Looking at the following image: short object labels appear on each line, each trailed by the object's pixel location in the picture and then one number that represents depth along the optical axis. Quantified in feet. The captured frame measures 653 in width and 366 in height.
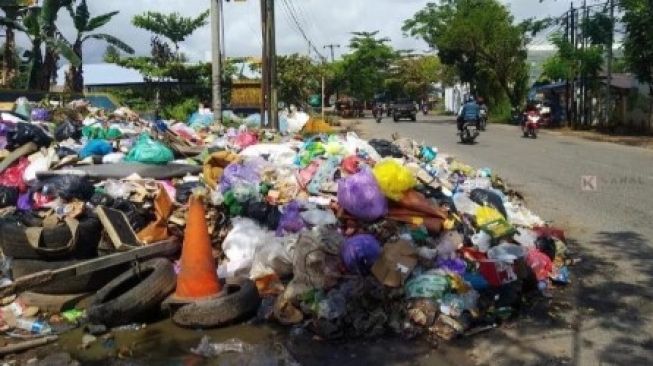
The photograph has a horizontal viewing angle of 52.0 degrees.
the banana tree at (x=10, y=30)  77.60
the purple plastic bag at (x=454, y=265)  19.11
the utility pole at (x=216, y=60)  57.00
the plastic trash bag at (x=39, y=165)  26.91
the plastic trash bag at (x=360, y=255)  18.37
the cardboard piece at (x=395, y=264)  17.74
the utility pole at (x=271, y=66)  66.08
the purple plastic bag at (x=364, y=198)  20.93
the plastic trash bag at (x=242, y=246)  20.77
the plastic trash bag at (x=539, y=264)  20.11
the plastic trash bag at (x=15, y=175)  26.96
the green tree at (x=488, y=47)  131.13
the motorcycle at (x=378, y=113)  142.41
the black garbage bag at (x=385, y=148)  32.54
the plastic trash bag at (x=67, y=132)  34.27
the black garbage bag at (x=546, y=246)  21.61
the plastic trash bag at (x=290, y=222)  22.07
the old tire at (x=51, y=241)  20.39
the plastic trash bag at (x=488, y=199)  25.02
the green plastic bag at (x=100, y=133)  34.47
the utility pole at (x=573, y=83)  103.04
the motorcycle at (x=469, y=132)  69.41
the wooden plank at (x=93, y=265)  17.52
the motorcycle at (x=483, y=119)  92.22
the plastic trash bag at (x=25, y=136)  30.91
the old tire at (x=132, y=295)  17.33
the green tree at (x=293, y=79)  117.08
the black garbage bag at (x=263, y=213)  22.77
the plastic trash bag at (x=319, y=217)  21.81
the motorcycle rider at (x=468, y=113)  69.82
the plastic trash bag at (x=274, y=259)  19.86
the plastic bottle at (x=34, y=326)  17.62
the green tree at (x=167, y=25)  110.32
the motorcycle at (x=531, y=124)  81.05
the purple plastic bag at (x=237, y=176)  24.29
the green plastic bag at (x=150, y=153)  28.58
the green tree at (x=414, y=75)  257.96
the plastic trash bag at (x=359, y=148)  30.06
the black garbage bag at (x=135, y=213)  22.84
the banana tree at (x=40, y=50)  80.25
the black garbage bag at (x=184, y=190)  24.43
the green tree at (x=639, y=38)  78.95
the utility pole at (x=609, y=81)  88.94
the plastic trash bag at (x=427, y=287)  17.51
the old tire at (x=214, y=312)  17.19
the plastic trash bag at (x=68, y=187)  23.70
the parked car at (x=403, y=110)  142.20
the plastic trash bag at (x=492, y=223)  21.44
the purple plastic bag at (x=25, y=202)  24.50
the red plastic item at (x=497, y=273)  18.38
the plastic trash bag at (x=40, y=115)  42.01
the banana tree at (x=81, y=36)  86.99
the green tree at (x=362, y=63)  208.95
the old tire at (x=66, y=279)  19.38
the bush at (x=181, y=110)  80.84
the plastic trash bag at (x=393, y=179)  21.59
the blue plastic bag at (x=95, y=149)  30.19
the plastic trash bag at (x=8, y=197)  25.11
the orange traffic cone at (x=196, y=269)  18.02
